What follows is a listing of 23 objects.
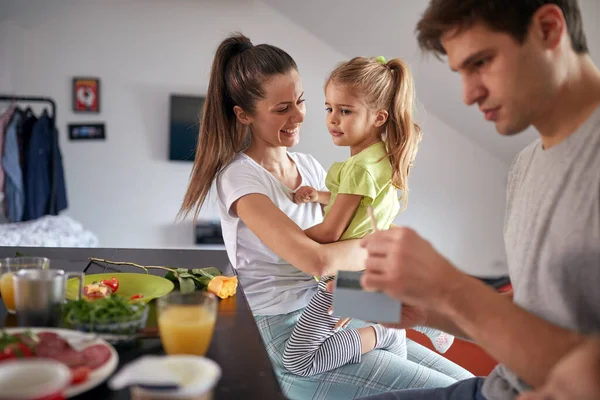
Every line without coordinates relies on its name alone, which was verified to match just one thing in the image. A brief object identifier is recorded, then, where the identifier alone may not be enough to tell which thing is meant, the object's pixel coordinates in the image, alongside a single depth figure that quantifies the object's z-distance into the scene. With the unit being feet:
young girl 5.46
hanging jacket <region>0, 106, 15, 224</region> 14.17
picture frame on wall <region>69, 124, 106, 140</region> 16.07
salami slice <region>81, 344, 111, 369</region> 3.02
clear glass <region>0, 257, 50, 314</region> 4.20
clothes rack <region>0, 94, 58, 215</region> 14.90
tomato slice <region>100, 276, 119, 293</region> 4.83
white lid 2.27
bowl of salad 3.53
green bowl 4.56
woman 5.55
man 3.04
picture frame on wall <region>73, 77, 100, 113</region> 15.92
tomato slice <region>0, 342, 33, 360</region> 2.95
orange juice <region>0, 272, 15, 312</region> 4.18
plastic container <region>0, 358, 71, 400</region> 2.33
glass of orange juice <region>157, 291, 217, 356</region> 3.22
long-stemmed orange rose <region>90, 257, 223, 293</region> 5.02
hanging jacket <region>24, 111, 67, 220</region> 14.60
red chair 9.46
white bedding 13.93
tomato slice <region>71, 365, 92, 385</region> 2.83
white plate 2.77
